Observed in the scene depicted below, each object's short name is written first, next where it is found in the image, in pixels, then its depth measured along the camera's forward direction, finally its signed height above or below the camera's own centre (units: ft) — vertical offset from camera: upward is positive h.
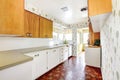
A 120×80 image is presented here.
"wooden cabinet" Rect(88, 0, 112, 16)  3.97 +1.52
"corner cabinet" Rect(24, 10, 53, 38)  8.30 +1.47
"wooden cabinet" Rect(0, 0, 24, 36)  4.96 +1.38
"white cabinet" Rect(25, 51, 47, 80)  7.71 -2.04
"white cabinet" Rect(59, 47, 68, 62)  13.41 -2.06
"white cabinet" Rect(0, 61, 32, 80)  3.18 -1.19
